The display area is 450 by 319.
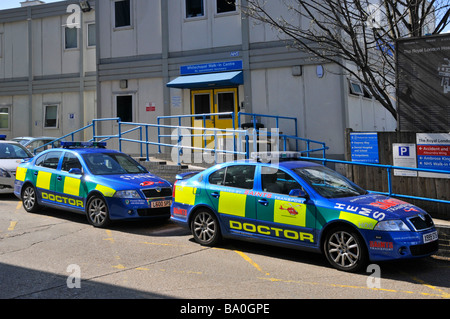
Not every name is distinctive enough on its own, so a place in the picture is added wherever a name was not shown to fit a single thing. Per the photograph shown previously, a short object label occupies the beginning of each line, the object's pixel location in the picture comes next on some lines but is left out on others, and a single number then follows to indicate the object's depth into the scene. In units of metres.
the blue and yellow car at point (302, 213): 6.32
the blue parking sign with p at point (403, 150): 9.30
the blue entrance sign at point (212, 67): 15.95
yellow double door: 16.25
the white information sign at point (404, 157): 9.20
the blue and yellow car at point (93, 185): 9.40
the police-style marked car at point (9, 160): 13.51
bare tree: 9.39
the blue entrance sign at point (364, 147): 9.73
